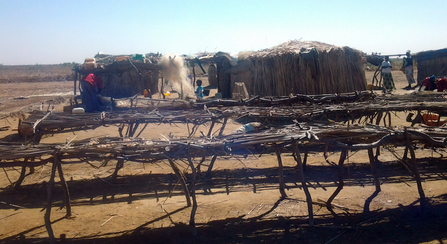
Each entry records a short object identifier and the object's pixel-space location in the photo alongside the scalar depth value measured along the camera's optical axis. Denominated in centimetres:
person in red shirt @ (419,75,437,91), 1245
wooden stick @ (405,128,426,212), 435
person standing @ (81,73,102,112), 1066
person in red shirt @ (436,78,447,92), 1109
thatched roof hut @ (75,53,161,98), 1318
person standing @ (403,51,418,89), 1775
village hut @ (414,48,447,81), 1745
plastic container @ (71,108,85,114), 965
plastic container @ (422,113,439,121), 816
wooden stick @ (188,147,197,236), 411
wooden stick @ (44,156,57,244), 383
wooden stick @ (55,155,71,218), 437
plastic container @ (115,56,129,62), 1394
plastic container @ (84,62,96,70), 1178
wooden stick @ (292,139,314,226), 416
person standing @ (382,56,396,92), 1585
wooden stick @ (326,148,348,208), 444
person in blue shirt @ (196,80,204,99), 1323
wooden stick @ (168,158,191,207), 424
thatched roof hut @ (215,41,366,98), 1212
